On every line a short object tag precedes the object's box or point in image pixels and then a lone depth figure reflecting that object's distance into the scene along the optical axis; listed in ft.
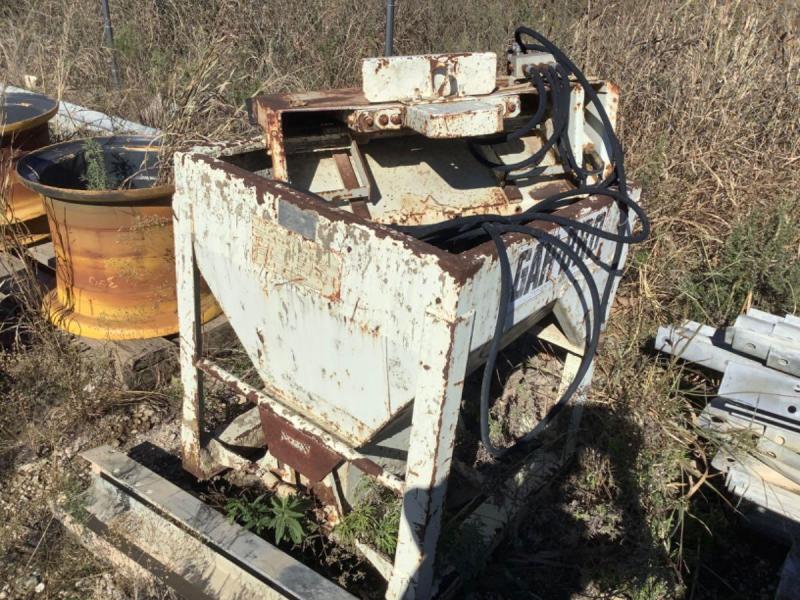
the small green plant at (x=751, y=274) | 10.91
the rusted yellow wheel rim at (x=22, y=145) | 11.41
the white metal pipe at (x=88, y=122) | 13.76
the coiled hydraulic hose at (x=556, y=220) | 5.83
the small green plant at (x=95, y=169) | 10.11
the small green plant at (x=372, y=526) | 7.52
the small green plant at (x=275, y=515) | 7.55
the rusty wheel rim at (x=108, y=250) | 9.55
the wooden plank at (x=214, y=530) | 6.70
